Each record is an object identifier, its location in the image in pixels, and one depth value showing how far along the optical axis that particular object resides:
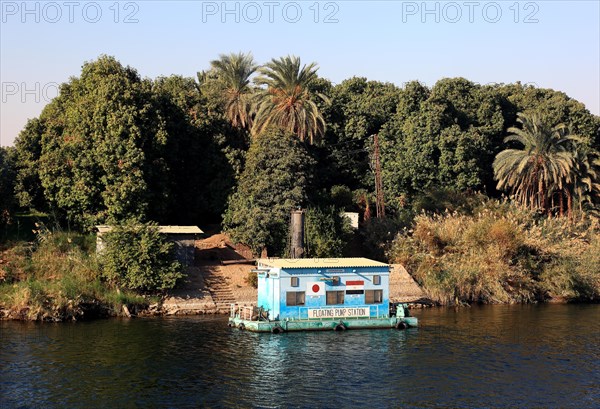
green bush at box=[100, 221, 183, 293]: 54.31
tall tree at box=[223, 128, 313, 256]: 65.44
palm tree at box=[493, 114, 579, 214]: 75.31
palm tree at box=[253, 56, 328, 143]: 69.94
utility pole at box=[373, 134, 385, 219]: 73.31
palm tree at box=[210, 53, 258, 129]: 78.62
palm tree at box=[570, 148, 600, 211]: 78.88
